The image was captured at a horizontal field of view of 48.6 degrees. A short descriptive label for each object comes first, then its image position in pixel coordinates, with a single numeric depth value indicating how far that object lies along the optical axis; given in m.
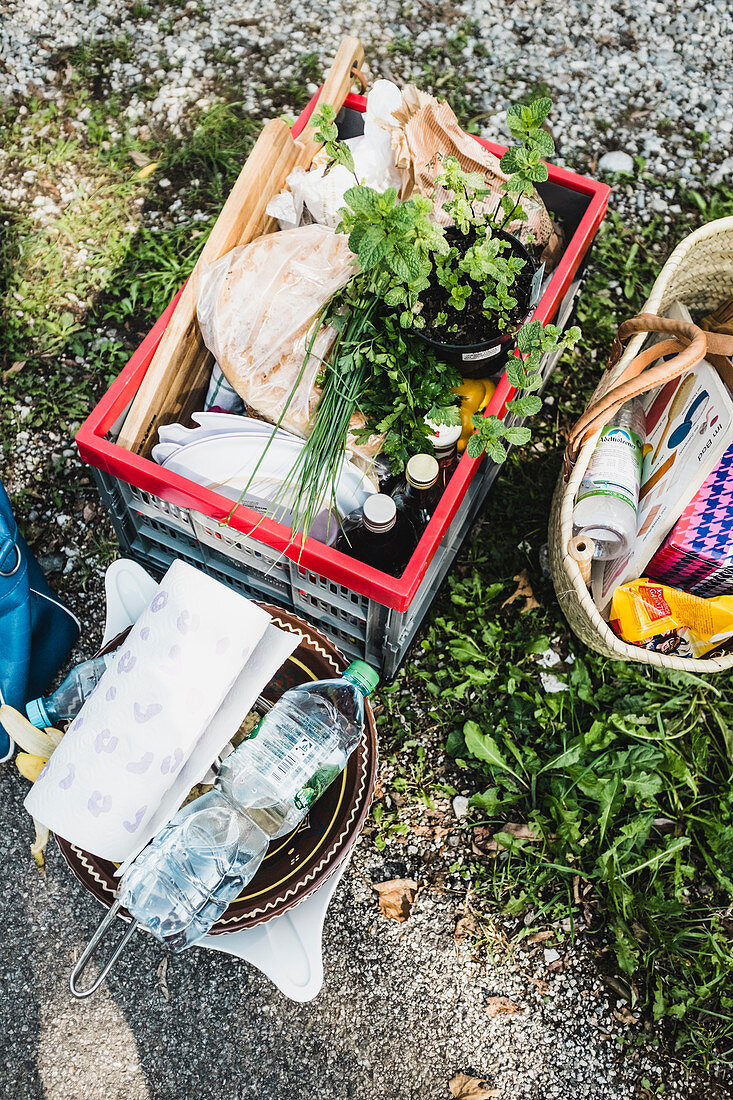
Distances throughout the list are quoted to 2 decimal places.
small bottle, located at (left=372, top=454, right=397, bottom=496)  1.99
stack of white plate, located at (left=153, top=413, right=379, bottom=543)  1.89
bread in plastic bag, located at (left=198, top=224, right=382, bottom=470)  1.94
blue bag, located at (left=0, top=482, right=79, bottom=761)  2.04
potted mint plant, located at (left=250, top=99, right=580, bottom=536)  1.64
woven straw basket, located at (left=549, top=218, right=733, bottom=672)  1.98
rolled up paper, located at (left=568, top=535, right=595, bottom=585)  1.98
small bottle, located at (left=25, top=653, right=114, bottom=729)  1.83
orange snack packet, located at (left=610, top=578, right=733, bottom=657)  1.99
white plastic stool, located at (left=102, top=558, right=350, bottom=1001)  1.75
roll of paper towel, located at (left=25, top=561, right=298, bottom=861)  1.53
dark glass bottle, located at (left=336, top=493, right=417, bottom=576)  1.87
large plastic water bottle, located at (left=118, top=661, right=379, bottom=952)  1.61
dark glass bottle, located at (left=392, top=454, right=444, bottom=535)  1.73
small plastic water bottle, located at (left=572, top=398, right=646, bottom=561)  2.08
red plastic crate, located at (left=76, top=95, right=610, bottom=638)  1.73
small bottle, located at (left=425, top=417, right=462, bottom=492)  1.83
